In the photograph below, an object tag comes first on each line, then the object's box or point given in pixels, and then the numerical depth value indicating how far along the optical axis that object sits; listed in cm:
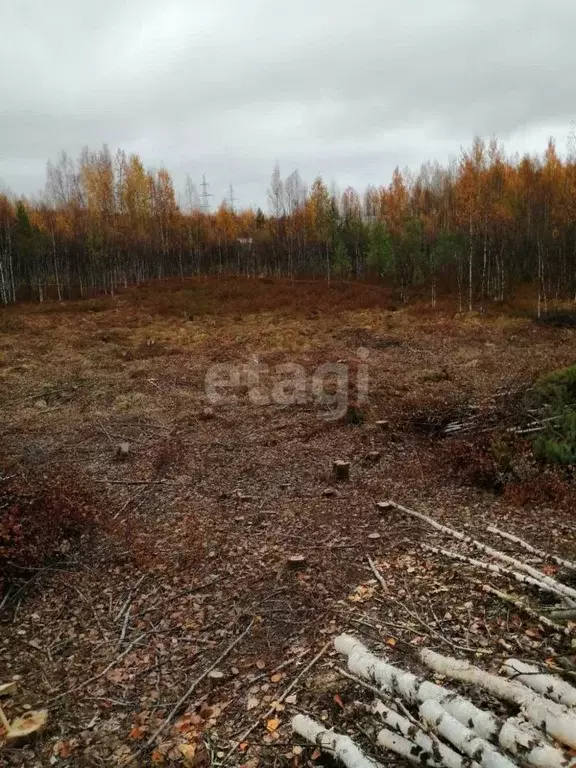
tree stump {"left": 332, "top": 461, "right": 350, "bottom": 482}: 829
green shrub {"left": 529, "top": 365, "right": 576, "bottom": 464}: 780
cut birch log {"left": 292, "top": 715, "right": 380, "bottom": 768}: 307
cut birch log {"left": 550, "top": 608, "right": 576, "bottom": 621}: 422
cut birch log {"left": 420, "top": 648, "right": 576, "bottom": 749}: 274
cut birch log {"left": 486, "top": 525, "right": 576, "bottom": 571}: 502
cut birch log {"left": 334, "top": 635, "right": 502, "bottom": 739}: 293
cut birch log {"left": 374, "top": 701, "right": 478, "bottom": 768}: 276
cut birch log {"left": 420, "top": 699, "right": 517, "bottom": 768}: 266
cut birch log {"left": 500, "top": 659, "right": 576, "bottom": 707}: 306
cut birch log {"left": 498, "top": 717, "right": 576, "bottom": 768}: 259
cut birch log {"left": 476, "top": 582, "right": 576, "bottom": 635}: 411
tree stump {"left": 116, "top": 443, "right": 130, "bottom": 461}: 970
